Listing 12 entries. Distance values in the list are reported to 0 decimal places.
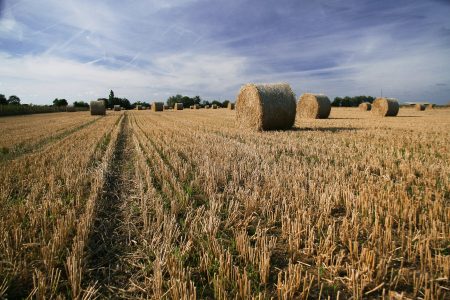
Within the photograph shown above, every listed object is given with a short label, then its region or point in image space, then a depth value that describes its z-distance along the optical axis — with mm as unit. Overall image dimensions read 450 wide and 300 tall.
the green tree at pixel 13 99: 88162
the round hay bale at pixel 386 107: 24764
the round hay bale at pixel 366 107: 38162
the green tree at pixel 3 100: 67950
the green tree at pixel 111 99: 105438
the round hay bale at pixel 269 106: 12664
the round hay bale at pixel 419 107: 42003
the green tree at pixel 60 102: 89062
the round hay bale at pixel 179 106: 53500
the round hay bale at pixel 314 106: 20750
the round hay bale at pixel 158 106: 49469
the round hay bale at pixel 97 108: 35344
